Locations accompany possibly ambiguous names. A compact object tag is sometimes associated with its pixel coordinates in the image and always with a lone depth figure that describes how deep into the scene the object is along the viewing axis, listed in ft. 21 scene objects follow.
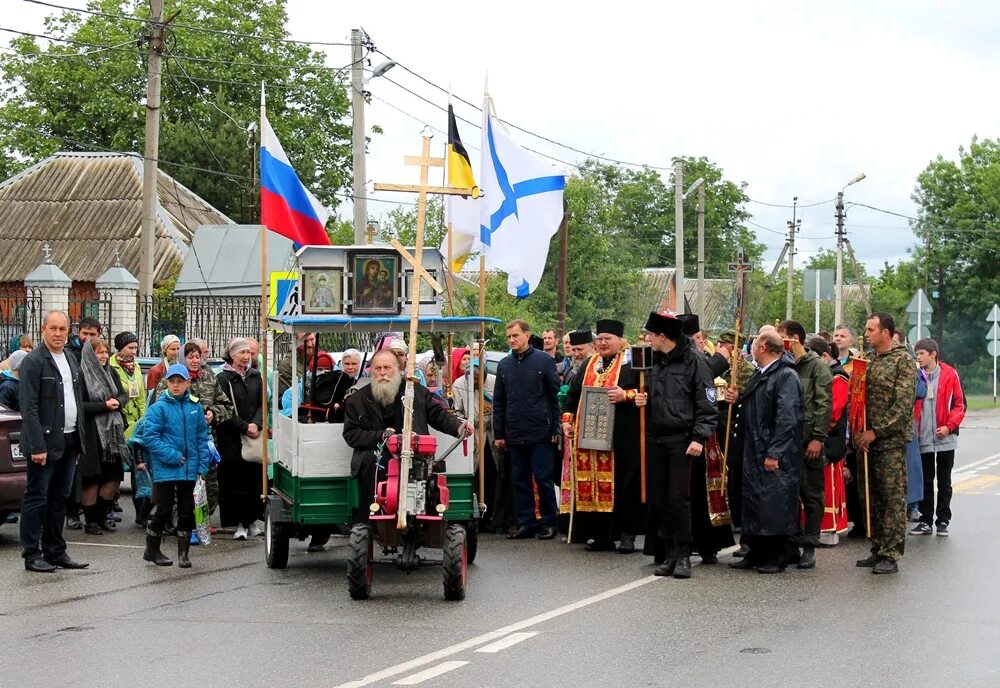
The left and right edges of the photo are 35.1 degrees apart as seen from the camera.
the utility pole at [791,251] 201.32
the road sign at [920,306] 127.75
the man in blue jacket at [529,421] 46.75
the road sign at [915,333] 133.96
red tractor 33.63
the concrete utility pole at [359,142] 81.00
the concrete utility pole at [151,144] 82.38
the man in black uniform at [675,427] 38.09
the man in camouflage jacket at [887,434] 38.83
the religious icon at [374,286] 38.68
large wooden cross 34.32
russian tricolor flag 41.70
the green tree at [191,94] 177.06
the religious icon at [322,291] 38.47
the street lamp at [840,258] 185.68
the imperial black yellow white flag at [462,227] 46.19
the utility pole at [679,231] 134.51
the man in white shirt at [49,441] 38.45
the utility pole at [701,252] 173.82
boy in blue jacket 39.83
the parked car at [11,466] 44.39
